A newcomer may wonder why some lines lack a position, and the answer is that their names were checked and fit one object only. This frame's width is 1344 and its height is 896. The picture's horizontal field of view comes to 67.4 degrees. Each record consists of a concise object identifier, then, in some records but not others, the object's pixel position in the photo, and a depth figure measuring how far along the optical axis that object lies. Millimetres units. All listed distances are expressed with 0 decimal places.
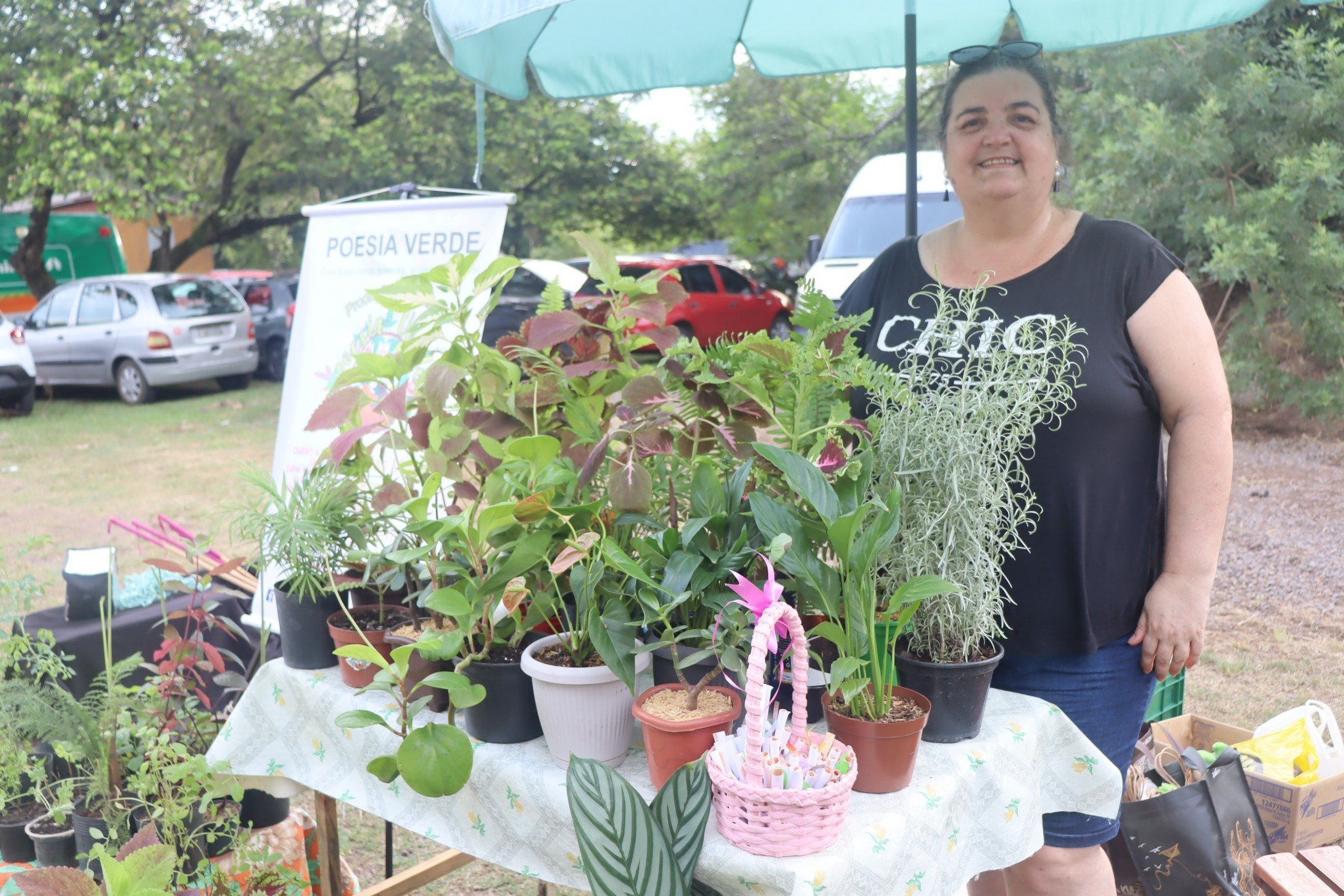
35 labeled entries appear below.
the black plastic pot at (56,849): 1888
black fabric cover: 2443
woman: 1498
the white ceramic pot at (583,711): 1212
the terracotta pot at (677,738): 1137
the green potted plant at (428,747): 1208
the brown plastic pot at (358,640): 1496
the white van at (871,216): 7594
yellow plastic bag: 2219
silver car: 10055
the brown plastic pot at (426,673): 1356
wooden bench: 1662
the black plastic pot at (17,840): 1955
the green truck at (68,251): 13242
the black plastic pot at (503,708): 1293
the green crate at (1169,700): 2480
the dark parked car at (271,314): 11844
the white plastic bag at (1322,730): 2215
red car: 12258
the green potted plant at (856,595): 1135
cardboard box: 2121
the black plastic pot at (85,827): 1830
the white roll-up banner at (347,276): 2859
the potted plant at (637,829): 1050
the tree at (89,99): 10734
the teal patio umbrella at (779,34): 2348
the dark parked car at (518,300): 9484
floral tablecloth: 1083
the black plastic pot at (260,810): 1938
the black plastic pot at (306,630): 1576
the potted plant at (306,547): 1563
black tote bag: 1920
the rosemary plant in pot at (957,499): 1195
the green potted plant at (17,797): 1872
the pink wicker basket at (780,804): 1017
